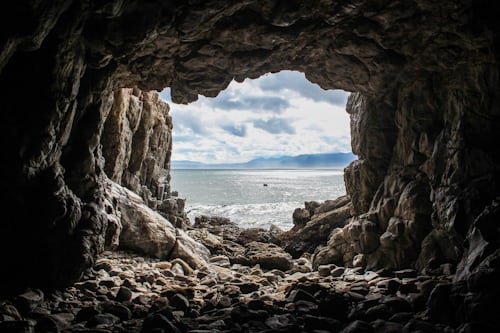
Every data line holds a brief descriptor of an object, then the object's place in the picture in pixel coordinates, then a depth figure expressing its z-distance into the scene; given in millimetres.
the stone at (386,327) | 6915
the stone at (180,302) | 9430
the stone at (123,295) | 9716
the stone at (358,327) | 6957
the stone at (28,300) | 7659
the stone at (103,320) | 7452
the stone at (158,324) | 7148
